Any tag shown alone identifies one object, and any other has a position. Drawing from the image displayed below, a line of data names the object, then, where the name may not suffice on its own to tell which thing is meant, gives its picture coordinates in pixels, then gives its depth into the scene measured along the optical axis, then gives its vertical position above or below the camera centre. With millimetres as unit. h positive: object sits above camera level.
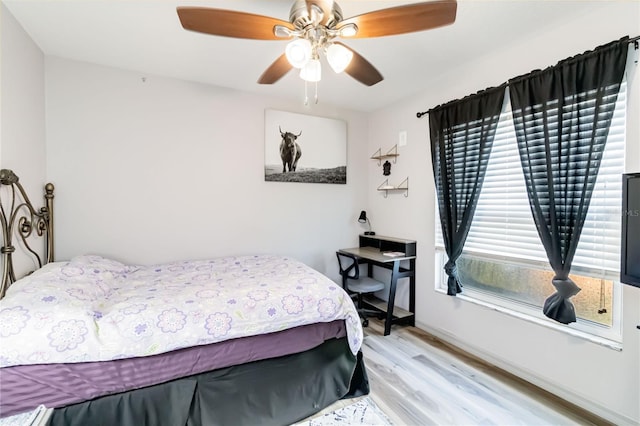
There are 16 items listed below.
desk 2910 -596
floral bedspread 1277 -556
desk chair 3035 -828
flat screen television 1385 -102
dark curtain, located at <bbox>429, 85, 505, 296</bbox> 2338 +489
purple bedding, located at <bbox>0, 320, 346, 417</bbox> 1230 -822
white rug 1716 -1314
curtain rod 1586 +967
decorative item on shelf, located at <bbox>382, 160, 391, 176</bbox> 3463 +519
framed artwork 3215 +745
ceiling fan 1329 +948
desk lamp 3693 -128
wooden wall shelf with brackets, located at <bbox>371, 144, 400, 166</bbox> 3369 +697
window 1739 -284
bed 1277 -712
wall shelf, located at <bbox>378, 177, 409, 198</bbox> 3228 +274
